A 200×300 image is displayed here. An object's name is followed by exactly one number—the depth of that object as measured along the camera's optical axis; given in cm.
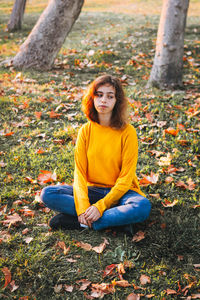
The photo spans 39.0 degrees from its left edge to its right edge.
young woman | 262
